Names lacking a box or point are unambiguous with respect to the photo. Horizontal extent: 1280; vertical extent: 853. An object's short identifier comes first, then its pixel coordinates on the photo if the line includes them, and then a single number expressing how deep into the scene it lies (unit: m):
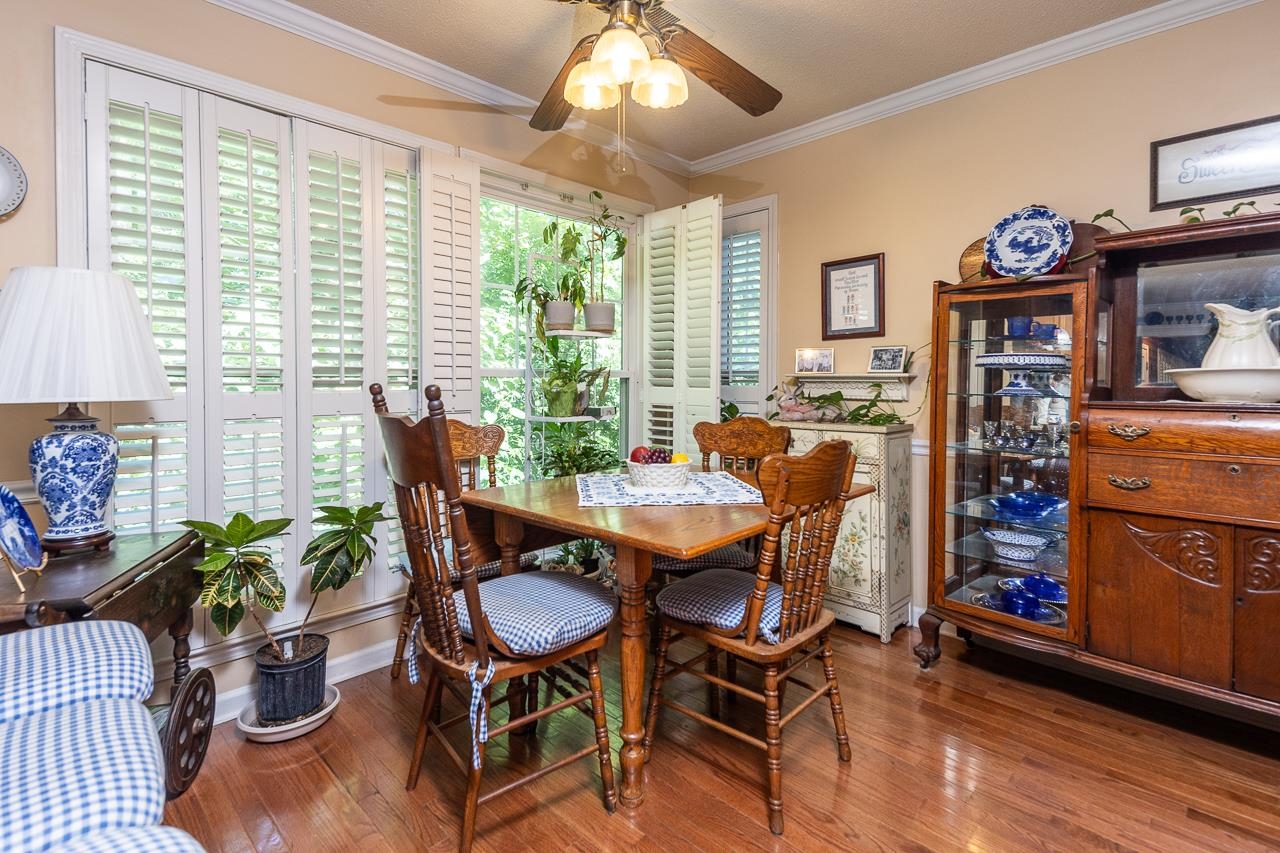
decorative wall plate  1.82
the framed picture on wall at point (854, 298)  3.19
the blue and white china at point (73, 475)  1.65
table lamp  1.54
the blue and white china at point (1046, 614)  2.38
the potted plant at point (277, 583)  1.93
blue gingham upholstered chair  0.74
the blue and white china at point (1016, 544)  2.50
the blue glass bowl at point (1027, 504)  2.45
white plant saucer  2.06
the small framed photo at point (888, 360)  3.09
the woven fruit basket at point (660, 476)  2.10
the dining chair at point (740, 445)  2.54
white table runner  1.97
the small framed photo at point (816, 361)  3.36
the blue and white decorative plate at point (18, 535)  1.42
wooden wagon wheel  1.44
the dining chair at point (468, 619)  1.43
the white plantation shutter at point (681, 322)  3.35
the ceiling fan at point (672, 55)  1.85
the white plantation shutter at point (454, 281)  2.71
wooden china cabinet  1.95
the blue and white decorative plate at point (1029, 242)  2.40
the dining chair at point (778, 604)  1.59
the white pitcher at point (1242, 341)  2.00
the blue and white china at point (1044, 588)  2.44
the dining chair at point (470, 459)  2.45
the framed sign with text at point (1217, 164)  2.20
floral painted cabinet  2.87
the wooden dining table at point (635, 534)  1.55
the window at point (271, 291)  2.06
